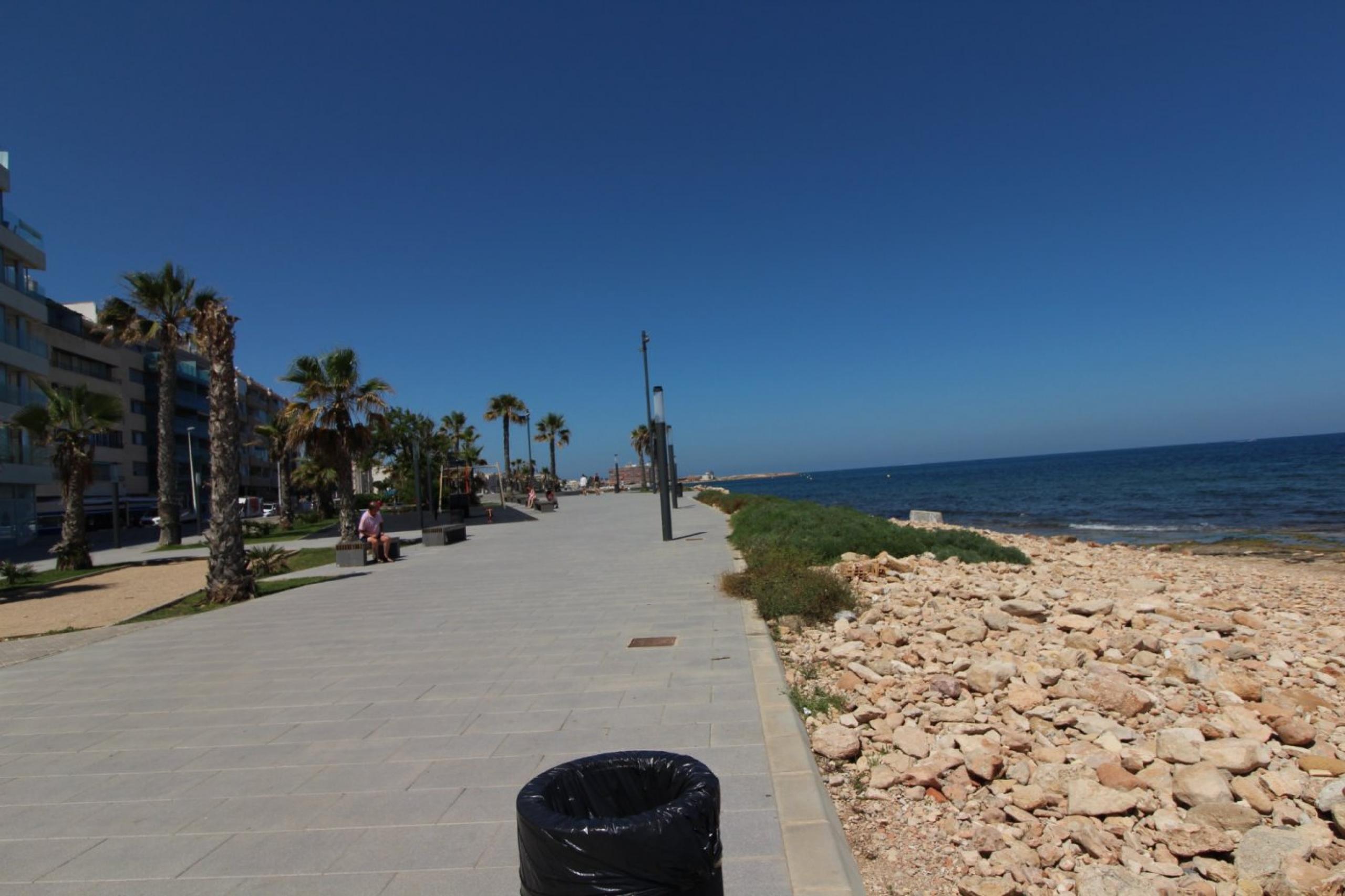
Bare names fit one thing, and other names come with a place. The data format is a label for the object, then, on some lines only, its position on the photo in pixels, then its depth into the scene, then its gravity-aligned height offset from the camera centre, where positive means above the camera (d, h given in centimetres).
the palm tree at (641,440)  7800 +409
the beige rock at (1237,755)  422 -170
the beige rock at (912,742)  461 -167
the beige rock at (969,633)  705 -158
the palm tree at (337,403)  2236 +274
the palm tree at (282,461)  3419 +182
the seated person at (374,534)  1702 -84
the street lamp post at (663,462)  1683 +34
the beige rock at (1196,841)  358 -183
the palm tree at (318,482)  4275 +99
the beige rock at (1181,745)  436 -169
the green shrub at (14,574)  1641 -119
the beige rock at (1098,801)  388 -174
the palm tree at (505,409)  6500 +655
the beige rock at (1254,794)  394 -179
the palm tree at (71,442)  2008 +194
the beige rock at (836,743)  460 -164
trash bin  209 -99
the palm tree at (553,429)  7469 +530
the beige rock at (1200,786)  387 -171
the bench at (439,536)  2044 -117
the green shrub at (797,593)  806 -132
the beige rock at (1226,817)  377 -180
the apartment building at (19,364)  3359 +687
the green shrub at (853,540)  1220 -121
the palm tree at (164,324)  2738 +669
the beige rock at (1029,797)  399 -175
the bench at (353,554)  1652 -120
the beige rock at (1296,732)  464 -175
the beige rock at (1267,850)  338 -180
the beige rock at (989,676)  565 -159
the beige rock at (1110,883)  328 -184
